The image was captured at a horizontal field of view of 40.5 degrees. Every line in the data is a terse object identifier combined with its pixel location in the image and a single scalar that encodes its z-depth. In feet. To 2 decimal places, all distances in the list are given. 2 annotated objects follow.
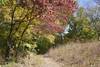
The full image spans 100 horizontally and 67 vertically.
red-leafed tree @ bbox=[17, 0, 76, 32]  25.64
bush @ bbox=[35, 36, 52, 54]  60.02
